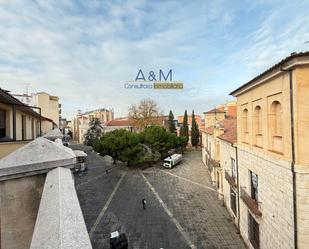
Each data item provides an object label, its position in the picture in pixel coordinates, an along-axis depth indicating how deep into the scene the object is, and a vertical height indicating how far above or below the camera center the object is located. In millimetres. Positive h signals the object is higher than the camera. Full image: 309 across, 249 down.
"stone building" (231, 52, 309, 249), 4931 -1134
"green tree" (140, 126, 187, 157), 25235 -2094
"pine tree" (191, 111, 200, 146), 38874 -2367
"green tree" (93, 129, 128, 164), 22504 -2330
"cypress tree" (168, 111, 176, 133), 41971 +459
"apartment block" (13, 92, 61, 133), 23464 +3606
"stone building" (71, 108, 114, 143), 56434 +2067
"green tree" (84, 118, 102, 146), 44567 -1210
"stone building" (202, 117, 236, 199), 13635 -2582
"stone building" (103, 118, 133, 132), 51257 +319
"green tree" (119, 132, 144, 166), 22488 -3128
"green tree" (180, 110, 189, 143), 39523 -769
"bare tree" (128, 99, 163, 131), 36929 +2432
